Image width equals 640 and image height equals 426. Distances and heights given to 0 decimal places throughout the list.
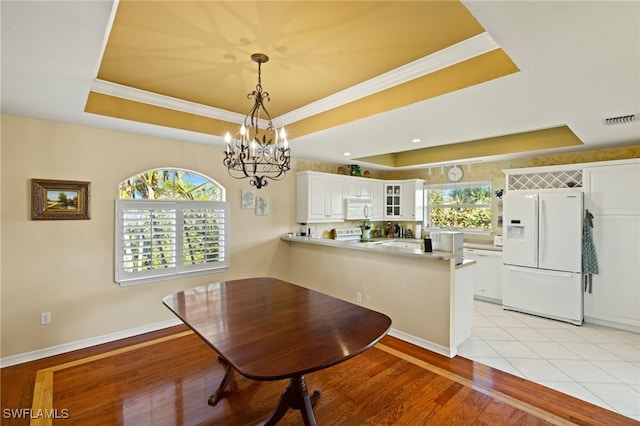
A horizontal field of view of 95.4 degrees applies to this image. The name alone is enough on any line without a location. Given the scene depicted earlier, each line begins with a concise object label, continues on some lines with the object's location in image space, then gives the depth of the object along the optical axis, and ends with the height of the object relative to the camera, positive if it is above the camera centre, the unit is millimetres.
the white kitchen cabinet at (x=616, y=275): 3590 -776
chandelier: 2238 +504
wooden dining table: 1442 -730
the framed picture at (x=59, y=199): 2934 +112
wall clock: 5582 +759
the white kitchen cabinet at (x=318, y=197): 4881 +254
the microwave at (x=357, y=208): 5508 +77
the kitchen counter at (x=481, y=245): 4788 -557
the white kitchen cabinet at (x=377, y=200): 6031 +257
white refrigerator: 3826 -572
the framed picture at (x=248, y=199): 4410 +186
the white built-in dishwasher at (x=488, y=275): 4633 -1007
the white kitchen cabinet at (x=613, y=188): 3568 +328
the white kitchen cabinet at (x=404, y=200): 5992 +264
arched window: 3473 -201
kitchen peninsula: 3054 -899
